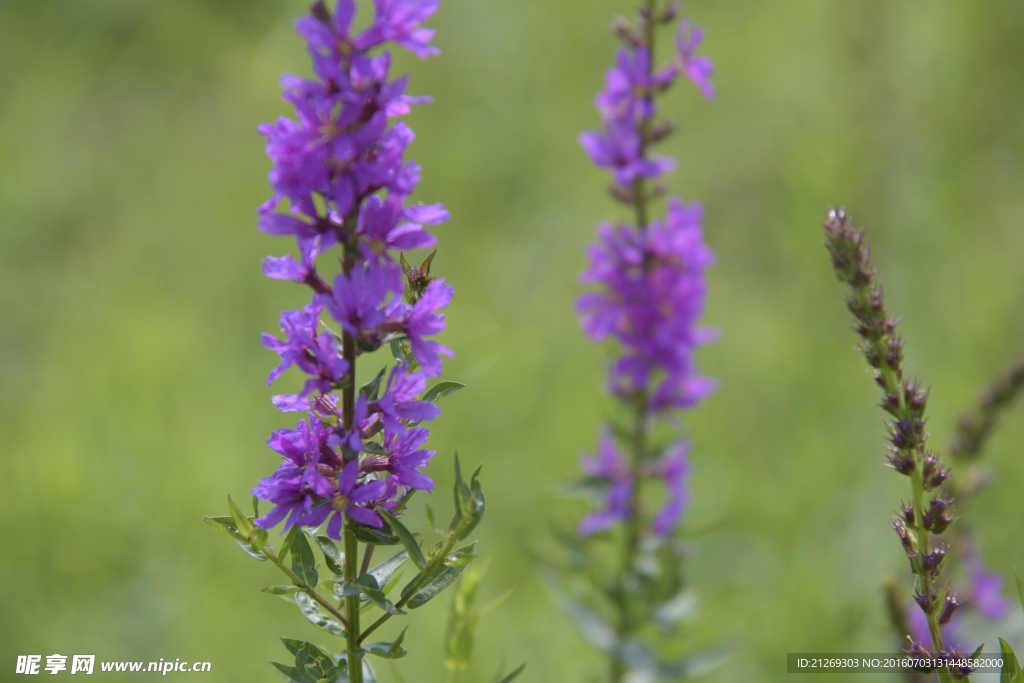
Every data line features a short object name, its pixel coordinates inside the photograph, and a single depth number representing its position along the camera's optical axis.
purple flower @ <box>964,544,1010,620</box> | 2.81
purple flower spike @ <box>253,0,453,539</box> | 2.67
